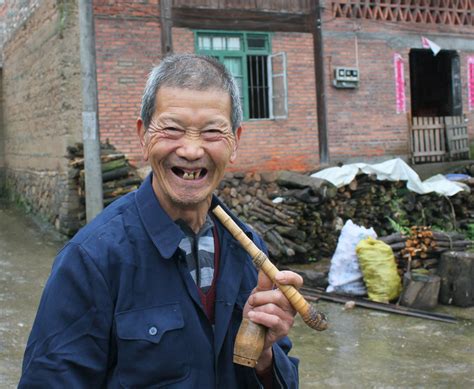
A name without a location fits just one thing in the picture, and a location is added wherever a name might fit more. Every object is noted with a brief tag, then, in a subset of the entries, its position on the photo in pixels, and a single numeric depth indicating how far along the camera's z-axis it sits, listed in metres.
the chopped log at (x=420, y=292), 7.42
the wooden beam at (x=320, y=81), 12.02
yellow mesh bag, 7.68
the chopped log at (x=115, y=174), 9.75
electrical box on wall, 12.13
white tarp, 10.23
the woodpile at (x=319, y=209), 9.56
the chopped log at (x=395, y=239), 8.41
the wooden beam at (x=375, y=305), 7.06
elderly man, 1.59
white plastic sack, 7.99
